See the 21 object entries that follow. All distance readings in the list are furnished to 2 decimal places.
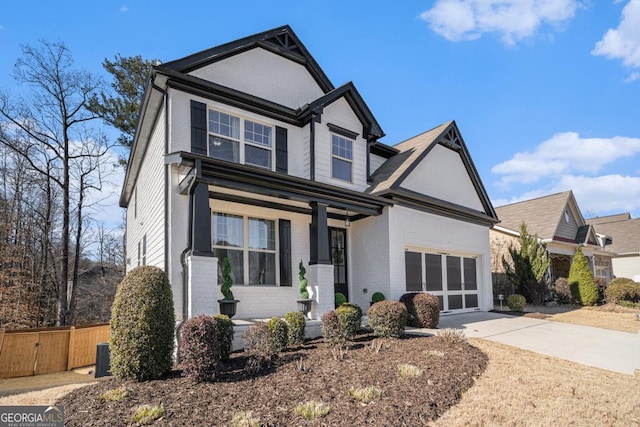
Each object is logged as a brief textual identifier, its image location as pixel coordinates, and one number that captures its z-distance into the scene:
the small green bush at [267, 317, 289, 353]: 7.09
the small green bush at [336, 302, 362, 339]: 7.98
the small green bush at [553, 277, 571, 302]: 19.16
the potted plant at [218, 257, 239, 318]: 8.54
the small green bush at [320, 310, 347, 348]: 7.72
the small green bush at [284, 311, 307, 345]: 7.97
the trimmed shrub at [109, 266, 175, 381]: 5.95
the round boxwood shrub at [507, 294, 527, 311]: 15.31
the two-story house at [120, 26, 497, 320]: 8.99
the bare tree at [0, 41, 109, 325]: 17.08
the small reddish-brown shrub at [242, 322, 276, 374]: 6.51
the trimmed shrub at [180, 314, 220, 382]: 5.75
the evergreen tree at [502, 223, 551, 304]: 17.81
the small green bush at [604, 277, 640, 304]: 18.08
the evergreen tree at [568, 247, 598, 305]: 18.06
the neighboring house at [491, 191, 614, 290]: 21.17
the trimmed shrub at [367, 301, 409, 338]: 8.73
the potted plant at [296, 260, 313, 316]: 9.88
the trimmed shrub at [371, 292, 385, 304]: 11.18
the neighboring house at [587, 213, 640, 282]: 30.05
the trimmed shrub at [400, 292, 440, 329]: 10.38
